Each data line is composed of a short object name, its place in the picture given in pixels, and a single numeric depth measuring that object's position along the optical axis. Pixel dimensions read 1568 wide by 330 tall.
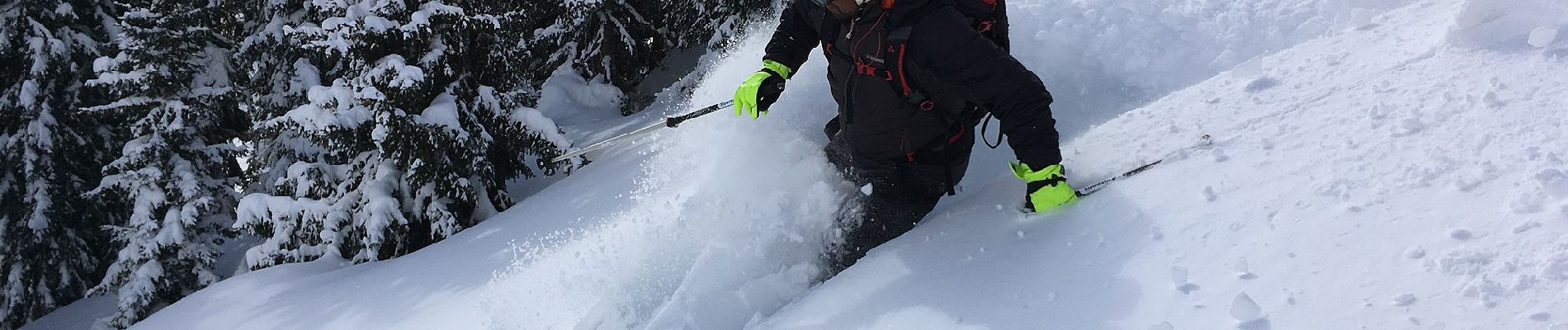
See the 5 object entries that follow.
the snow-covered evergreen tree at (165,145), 10.24
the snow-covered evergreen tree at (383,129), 8.42
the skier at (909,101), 3.14
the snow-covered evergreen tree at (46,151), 11.09
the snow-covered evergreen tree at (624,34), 14.51
